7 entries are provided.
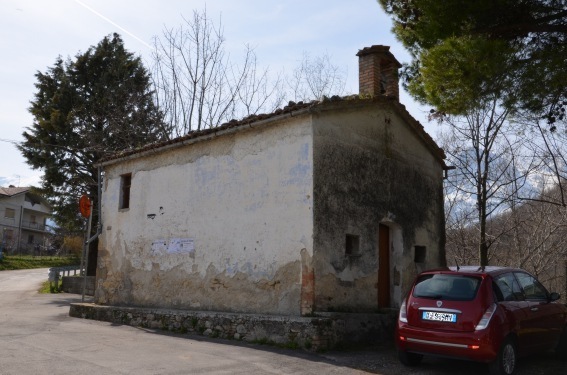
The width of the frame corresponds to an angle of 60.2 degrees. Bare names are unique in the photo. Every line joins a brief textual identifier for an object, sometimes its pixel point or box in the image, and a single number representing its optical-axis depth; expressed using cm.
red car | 640
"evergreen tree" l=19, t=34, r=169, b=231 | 2303
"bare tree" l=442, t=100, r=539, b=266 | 1670
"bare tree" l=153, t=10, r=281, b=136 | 2111
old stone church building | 959
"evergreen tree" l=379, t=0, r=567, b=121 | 809
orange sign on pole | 1451
